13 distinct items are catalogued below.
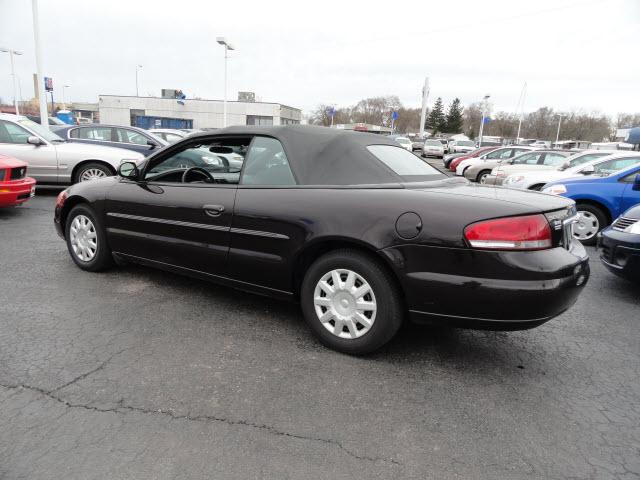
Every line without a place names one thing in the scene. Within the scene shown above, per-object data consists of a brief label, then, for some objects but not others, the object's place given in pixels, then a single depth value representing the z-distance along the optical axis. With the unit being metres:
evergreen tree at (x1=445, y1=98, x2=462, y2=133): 84.12
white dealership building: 60.25
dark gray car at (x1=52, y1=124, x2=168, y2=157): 10.86
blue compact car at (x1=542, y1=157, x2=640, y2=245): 6.70
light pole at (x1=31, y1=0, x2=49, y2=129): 15.34
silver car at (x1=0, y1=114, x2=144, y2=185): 8.76
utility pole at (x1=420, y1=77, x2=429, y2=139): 47.31
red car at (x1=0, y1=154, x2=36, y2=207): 6.82
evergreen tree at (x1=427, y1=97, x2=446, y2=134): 87.44
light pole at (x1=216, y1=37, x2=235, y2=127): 24.36
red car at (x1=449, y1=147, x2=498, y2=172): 19.94
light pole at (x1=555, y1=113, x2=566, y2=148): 84.75
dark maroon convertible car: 2.59
